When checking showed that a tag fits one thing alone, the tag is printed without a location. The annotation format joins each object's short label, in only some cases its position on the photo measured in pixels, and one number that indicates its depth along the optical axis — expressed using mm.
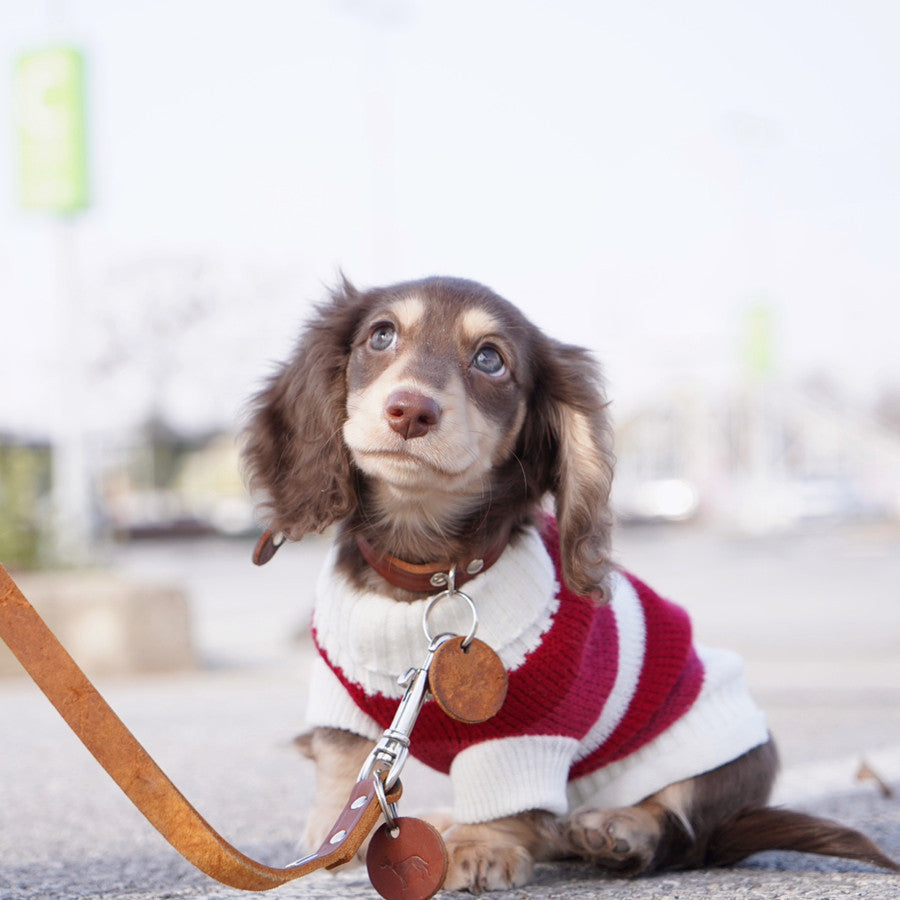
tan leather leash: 1842
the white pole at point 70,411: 9719
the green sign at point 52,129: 9078
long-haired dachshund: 2461
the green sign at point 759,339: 30550
